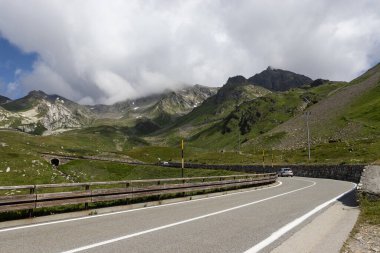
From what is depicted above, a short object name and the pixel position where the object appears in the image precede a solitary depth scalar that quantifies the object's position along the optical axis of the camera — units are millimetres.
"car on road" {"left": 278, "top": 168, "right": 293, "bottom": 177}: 65375
